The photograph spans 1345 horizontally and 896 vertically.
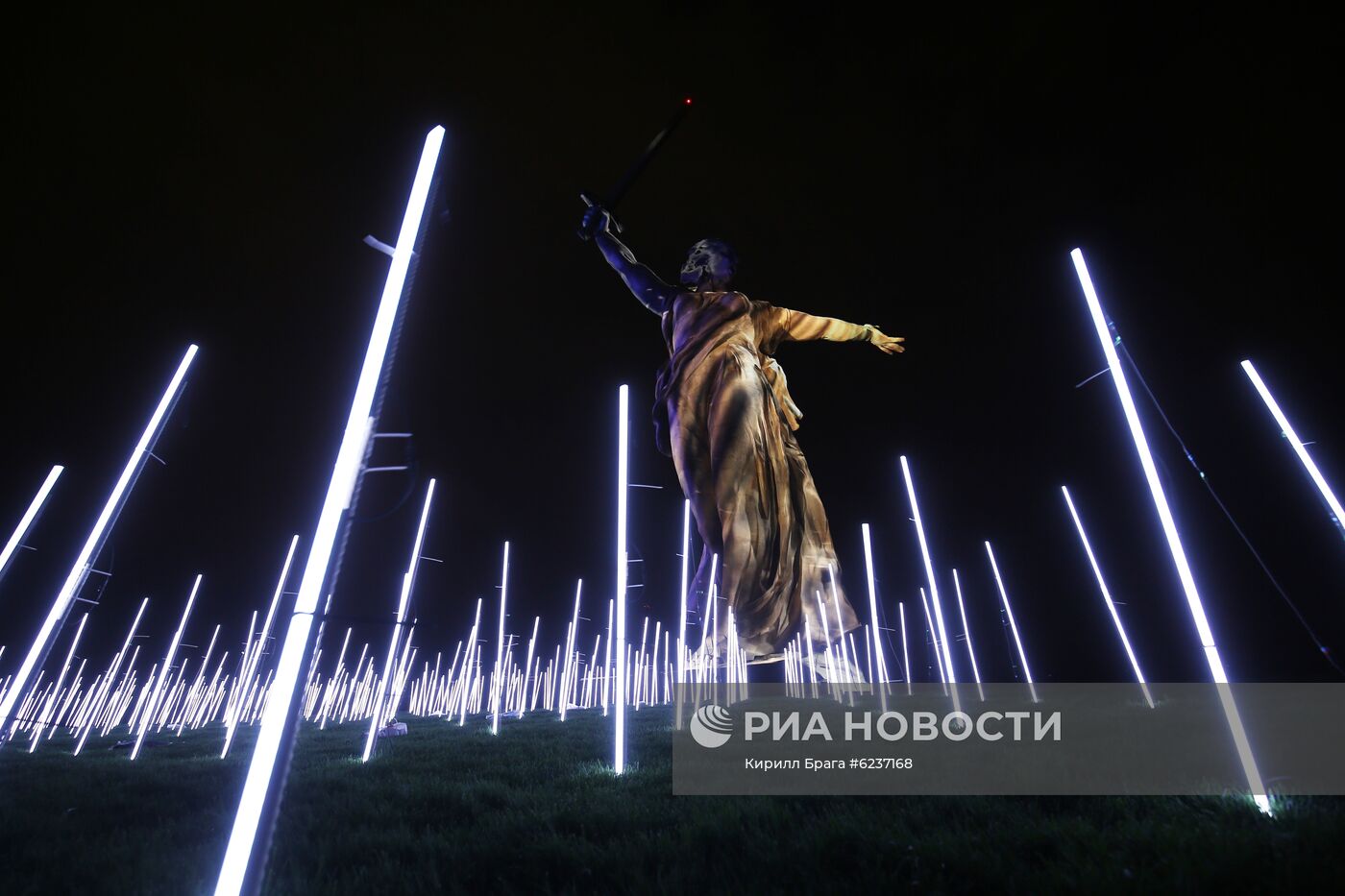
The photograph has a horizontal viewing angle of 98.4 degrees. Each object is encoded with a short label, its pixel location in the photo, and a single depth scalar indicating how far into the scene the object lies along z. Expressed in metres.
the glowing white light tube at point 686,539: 10.96
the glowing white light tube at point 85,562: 7.84
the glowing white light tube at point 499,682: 12.39
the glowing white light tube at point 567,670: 19.88
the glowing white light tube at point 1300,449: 8.63
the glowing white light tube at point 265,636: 12.04
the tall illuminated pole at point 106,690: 16.83
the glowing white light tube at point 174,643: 15.18
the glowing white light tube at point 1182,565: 4.54
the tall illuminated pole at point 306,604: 3.01
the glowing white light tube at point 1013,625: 17.11
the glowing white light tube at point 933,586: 12.23
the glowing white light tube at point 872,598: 11.24
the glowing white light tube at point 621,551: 7.77
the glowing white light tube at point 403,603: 10.42
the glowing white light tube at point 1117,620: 13.49
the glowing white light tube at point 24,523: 9.66
